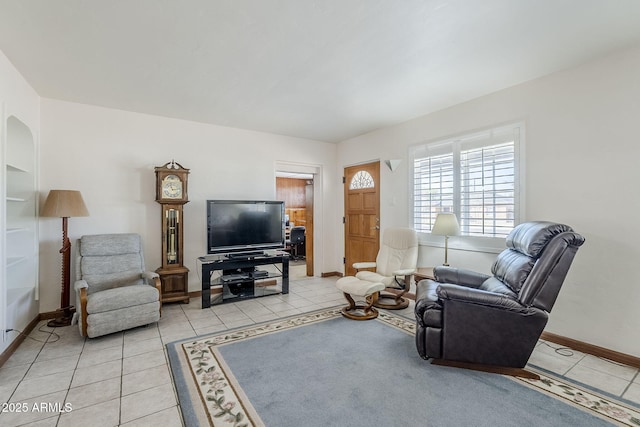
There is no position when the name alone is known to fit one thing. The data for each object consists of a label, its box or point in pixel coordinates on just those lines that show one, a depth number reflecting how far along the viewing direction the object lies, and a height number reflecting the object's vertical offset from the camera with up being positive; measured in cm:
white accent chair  344 -84
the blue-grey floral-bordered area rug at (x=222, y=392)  179 -124
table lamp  343 -18
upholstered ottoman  334 -94
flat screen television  413 -23
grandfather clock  387 -26
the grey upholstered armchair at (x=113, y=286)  283 -82
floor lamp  316 -5
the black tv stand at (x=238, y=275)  395 -95
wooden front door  489 -6
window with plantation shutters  320 +35
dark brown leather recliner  215 -75
